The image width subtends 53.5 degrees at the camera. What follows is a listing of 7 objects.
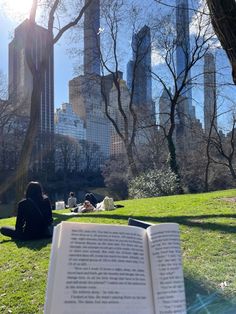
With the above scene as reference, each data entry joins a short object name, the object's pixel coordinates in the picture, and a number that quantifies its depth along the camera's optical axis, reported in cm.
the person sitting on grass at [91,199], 893
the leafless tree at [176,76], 1477
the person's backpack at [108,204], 775
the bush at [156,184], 1244
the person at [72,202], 995
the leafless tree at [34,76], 878
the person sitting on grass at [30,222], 462
